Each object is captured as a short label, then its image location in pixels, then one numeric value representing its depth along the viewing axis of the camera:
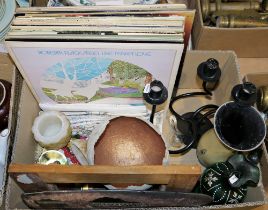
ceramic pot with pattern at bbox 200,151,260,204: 0.87
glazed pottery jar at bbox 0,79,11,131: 0.97
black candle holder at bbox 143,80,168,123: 0.79
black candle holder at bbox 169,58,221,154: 1.00
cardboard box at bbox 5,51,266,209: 0.86
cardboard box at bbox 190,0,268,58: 1.05
